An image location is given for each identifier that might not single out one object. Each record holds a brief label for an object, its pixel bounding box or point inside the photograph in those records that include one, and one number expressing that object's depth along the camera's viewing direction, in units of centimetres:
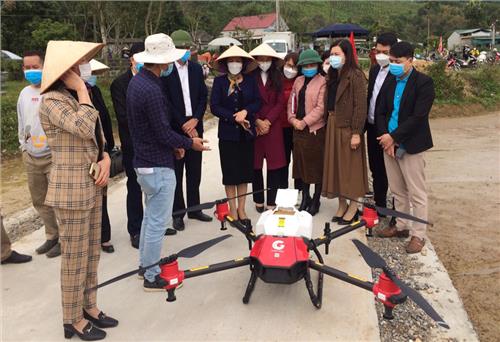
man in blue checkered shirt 273
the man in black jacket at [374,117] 401
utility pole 2368
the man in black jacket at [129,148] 363
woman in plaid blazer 228
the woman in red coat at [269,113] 433
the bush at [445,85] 1436
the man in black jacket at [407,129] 354
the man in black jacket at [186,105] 401
